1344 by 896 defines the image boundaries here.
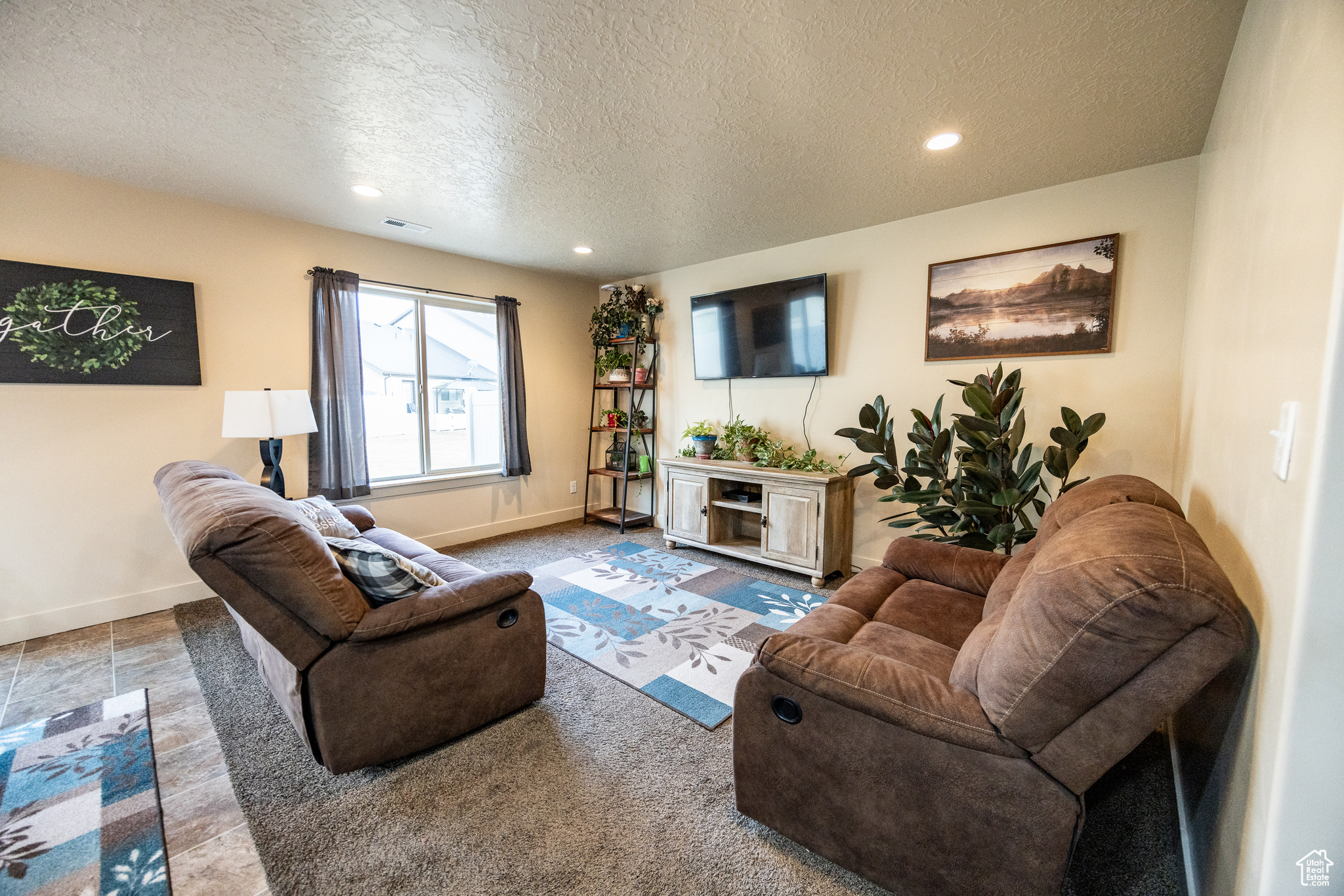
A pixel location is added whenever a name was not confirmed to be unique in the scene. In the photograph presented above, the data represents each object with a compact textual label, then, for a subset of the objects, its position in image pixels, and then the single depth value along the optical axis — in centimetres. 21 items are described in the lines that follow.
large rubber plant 261
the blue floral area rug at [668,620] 234
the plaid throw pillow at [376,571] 174
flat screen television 377
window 411
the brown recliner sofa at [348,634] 145
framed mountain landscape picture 278
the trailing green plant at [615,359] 497
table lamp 296
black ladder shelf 493
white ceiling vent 351
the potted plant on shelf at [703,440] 435
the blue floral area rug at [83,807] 139
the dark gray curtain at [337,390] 362
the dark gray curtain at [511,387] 460
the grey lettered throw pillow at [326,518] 257
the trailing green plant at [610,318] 491
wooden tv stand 350
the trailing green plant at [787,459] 378
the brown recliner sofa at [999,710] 92
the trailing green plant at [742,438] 418
